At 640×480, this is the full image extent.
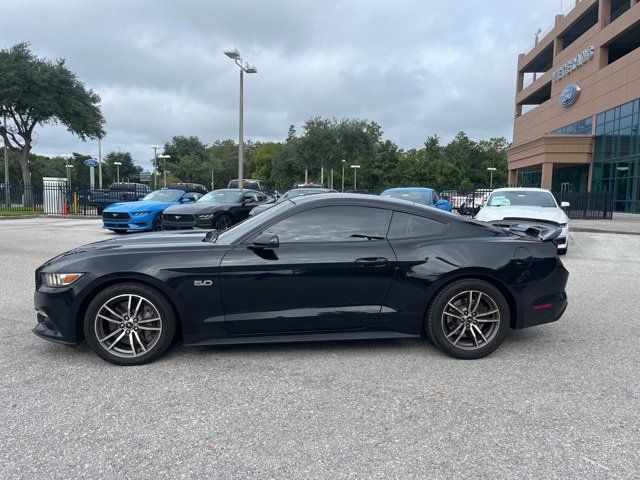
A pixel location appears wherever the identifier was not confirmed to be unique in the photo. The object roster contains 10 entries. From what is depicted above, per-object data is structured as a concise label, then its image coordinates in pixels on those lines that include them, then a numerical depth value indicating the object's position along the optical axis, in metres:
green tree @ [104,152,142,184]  100.89
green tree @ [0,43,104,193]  29.23
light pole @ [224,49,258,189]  18.07
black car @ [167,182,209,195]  32.48
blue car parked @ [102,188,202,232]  13.98
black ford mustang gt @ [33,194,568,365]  3.87
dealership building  29.97
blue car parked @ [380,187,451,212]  12.68
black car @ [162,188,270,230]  12.64
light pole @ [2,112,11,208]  26.64
